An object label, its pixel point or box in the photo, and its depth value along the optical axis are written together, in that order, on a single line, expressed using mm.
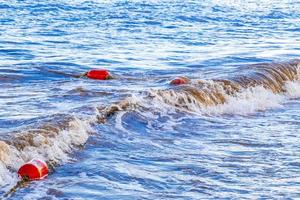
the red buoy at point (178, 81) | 14984
